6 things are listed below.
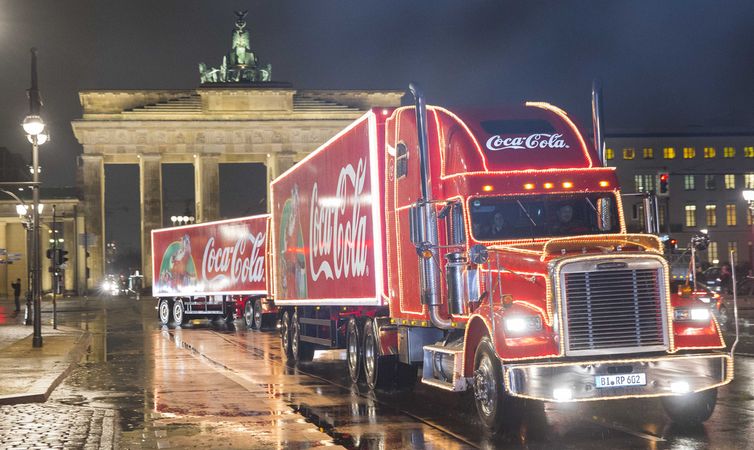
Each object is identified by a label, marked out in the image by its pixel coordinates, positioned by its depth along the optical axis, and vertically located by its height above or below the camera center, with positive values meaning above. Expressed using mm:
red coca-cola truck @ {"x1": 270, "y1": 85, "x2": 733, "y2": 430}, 12414 +317
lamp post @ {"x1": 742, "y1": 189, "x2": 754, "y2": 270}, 49281 +3912
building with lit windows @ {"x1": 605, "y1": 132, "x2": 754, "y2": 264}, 104562 +10342
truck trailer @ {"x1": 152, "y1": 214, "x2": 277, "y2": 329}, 40125 +1533
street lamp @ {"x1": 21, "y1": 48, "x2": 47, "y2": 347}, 29922 +4566
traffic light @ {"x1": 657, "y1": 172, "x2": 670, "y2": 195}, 17484 +1651
